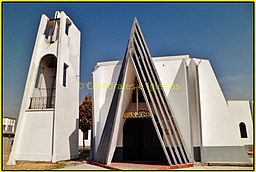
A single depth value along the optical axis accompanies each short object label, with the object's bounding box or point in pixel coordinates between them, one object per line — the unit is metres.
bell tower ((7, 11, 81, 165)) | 13.42
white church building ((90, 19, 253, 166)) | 11.69
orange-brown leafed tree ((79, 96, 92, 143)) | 24.12
